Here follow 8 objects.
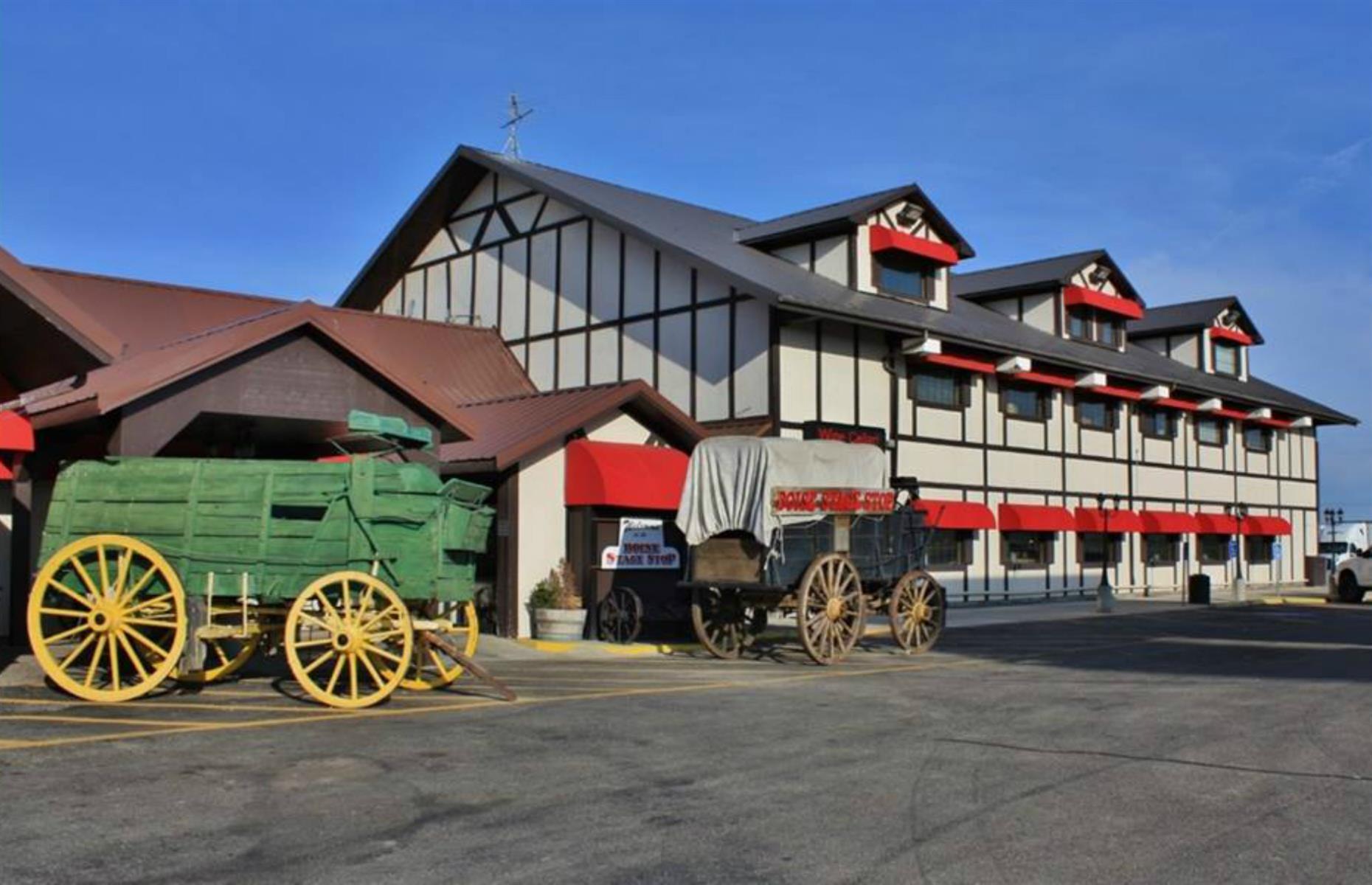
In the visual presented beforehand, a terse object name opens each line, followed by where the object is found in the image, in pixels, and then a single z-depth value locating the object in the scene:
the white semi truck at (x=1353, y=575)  37.28
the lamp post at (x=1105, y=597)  30.30
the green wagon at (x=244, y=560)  11.74
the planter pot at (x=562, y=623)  20.38
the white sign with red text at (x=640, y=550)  21.95
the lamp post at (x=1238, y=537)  37.69
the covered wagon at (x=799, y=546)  17.45
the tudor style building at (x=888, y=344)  27.09
